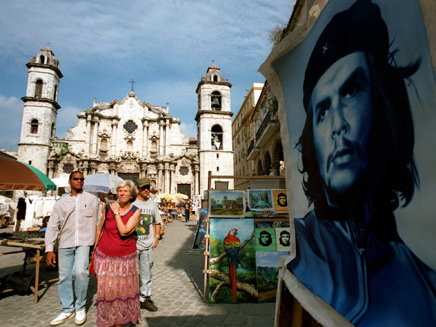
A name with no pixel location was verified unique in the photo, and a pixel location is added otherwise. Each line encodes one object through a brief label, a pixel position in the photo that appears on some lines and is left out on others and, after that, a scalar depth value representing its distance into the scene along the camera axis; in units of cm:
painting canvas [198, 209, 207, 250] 858
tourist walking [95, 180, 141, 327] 294
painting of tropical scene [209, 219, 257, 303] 420
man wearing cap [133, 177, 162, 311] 382
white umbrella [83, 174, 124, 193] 1027
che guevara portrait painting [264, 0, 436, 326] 78
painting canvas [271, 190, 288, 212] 499
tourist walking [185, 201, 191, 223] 2107
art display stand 426
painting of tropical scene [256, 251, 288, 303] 420
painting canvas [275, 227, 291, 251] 440
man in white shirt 346
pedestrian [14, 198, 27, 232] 669
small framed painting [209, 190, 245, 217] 484
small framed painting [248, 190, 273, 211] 503
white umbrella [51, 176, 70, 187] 1237
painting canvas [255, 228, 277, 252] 440
